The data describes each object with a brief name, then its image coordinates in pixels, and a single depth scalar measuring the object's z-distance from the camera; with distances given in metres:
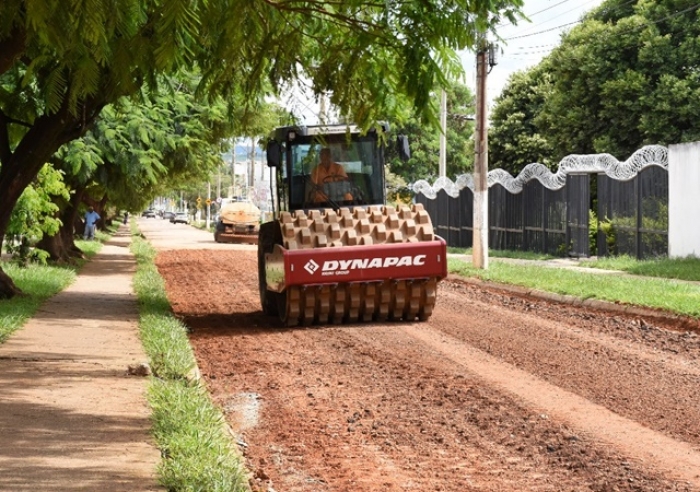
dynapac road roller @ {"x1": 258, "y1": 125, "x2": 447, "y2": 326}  15.99
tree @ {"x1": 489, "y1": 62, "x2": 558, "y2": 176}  51.19
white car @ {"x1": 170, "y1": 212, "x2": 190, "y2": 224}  133.88
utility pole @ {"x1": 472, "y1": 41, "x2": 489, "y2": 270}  27.42
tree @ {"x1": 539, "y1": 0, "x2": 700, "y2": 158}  38.09
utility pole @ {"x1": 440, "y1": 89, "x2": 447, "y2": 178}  45.26
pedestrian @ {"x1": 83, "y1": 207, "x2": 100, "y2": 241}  54.34
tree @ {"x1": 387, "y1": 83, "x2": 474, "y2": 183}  79.88
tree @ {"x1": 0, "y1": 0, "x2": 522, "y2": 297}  6.31
